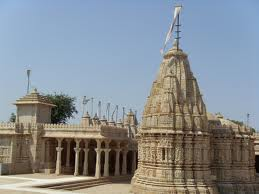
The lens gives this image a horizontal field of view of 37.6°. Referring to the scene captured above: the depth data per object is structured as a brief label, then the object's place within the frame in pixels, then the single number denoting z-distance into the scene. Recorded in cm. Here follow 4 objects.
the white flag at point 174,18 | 3369
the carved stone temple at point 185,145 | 2922
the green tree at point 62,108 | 6900
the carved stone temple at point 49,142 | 4209
